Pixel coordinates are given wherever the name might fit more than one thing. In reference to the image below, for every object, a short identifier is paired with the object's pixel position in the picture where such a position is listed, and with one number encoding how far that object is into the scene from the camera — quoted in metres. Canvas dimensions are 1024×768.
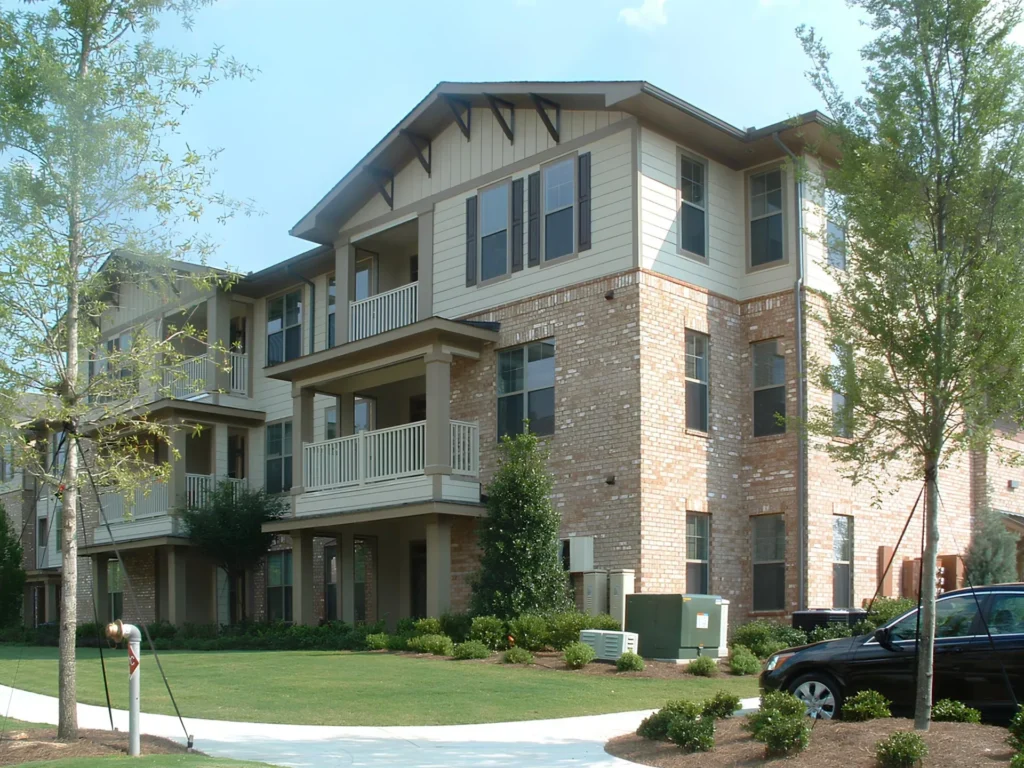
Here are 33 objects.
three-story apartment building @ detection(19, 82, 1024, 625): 21.38
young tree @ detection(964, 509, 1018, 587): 24.19
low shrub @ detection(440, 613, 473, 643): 20.84
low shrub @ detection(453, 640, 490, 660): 19.02
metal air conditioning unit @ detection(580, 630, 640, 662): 18.30
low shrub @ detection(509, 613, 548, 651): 19.45
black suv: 11.53
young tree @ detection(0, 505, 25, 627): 37.56
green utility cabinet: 18.89
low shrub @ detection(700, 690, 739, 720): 12.09
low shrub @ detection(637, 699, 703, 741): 11.42
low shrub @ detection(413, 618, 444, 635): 21.00
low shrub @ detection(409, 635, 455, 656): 19.70
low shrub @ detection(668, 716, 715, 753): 10.97
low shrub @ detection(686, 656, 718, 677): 17.56
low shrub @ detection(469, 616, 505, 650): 19.69
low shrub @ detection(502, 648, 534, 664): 18.34
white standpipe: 10.52
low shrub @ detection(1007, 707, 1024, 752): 9.75
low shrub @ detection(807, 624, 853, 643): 19.36
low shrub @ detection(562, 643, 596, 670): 17.86
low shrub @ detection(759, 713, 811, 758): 10.30
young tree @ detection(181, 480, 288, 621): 28.14
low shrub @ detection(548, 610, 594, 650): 19.30
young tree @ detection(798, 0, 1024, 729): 10.91
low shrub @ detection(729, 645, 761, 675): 17.91
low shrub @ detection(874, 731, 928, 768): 9.60
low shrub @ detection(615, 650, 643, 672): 17.53
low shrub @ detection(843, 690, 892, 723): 11.46
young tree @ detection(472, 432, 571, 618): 20.44
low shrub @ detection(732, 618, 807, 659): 19.59
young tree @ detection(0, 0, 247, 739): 11.81
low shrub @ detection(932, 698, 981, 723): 11.26
